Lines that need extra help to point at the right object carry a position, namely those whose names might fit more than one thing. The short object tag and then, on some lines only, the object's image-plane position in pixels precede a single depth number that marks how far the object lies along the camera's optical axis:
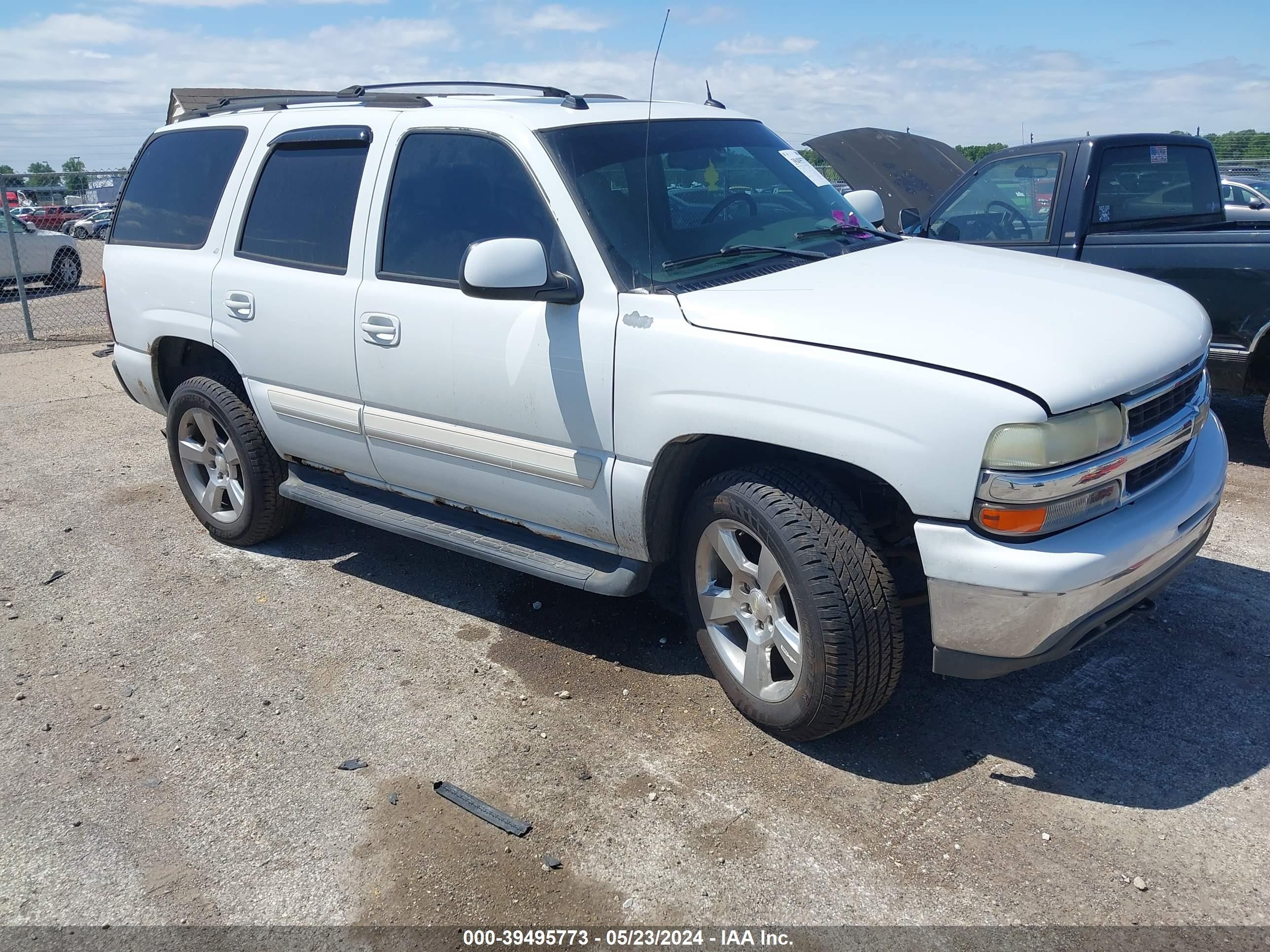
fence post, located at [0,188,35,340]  11.62
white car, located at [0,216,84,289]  16.36
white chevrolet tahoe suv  2.91
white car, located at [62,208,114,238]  34.50
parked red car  19.30
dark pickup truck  5.88
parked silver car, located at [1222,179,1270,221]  11.55
